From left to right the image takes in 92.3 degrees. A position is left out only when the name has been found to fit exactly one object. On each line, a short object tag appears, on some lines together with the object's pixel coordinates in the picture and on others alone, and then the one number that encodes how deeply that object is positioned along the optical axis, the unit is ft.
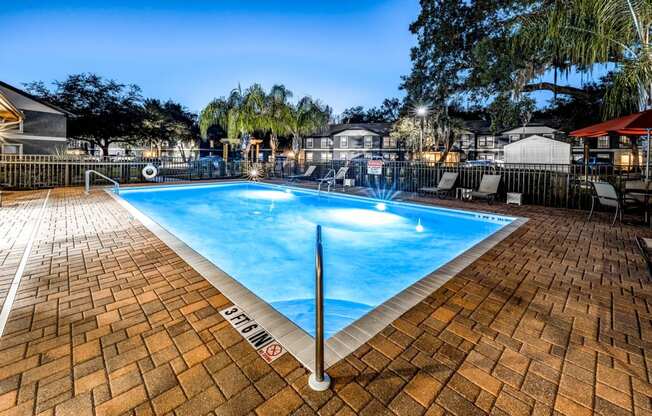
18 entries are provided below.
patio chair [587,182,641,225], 19.54
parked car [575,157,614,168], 94.42
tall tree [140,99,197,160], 88.69
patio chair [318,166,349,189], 43.47
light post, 58.90
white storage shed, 51.85
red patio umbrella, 17.29
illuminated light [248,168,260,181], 53.11
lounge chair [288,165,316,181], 51.55
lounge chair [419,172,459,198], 33.42
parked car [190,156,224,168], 51.92
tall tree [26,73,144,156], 78.33
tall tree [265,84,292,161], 60.18
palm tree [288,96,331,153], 61.85
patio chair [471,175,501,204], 29.55
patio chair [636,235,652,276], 12.13
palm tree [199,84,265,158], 59.36
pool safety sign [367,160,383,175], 38.93
